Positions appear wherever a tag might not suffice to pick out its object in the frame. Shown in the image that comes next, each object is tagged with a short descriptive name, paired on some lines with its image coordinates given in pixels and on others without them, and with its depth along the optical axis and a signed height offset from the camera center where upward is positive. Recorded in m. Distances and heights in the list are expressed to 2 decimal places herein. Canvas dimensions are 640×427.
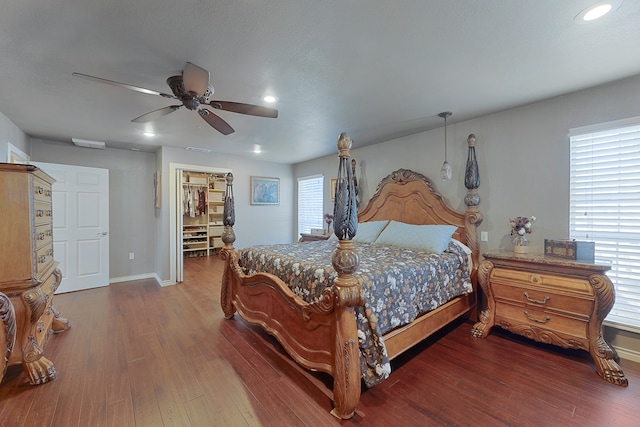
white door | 4.05 -0.27
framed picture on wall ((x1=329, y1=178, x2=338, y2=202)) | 5.24 +0.44
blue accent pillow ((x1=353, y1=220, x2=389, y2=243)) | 3.75 -0.31
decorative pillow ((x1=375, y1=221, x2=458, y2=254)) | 2.93 -0.32
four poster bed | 1.68 -0.61
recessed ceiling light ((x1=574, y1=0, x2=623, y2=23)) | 1.43 +1.11
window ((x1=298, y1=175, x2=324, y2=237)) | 5.70 +0.14
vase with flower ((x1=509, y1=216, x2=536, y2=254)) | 2.67 -0.21
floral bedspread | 1.78 -0.59
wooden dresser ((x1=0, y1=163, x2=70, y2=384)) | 1.96 -0.43
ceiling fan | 1.88 +0.85
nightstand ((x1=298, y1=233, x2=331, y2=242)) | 4.58 -0.49
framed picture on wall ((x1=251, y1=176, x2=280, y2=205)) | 5.76 +0.40
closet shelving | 7.00 -0.12
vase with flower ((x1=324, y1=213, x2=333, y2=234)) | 4.99 -0.18
